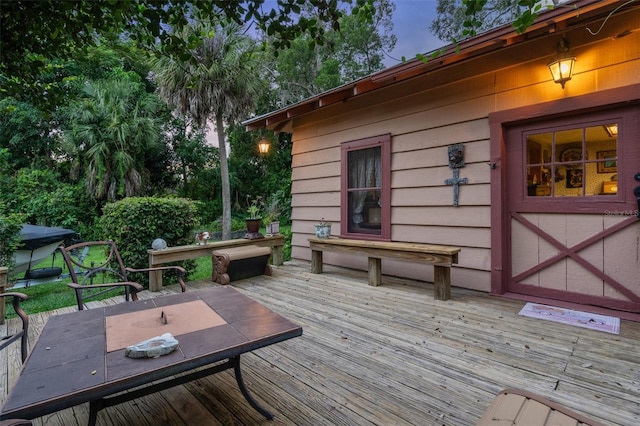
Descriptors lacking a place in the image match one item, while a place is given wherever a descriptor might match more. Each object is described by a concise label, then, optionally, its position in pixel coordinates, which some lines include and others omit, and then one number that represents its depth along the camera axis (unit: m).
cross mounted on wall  3.77
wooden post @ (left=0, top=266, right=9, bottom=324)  3.02
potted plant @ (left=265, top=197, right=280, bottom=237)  5.33
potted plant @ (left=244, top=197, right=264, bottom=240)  5.09
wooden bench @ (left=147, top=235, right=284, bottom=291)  4.08
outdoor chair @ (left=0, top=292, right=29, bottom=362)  1.64
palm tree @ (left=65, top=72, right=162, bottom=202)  9.10
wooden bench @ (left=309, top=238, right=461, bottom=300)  3.46
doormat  2.68
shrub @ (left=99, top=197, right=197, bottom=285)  4.26
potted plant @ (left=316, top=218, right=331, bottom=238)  4.83
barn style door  2.89
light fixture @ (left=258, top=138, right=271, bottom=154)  6.61
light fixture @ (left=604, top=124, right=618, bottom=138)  2.96
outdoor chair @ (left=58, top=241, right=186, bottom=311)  2.28
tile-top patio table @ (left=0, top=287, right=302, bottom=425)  1.11
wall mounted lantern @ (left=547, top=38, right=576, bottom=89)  2.96
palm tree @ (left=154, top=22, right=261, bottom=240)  7.71
